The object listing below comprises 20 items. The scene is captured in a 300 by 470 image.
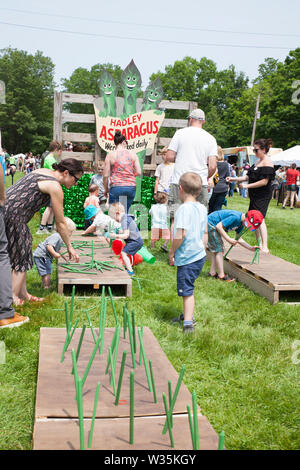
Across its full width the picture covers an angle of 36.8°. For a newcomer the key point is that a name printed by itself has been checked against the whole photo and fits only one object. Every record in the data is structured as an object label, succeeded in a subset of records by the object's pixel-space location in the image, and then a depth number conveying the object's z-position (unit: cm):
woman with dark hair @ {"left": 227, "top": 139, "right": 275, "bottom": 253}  682
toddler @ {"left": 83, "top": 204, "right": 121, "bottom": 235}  689
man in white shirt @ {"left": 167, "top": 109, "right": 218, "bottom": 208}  577
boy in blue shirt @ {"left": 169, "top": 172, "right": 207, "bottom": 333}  404
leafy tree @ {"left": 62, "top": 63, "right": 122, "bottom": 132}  6075
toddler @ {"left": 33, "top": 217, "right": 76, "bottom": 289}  523
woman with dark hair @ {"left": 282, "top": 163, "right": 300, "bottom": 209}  1841
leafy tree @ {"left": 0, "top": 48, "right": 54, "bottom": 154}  5619
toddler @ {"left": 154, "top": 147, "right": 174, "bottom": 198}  836
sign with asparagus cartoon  1012
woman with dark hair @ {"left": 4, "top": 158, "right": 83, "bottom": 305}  435
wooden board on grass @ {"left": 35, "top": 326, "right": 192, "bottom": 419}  245
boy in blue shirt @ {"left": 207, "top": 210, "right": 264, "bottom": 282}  588
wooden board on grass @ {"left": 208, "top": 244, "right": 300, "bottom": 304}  516
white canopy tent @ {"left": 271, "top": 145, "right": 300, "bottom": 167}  2223
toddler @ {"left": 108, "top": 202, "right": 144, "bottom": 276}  614
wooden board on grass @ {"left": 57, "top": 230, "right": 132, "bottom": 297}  503
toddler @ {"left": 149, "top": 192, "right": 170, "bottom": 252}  800
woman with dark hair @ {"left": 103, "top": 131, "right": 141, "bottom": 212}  669
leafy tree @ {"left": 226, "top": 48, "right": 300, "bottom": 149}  4162
